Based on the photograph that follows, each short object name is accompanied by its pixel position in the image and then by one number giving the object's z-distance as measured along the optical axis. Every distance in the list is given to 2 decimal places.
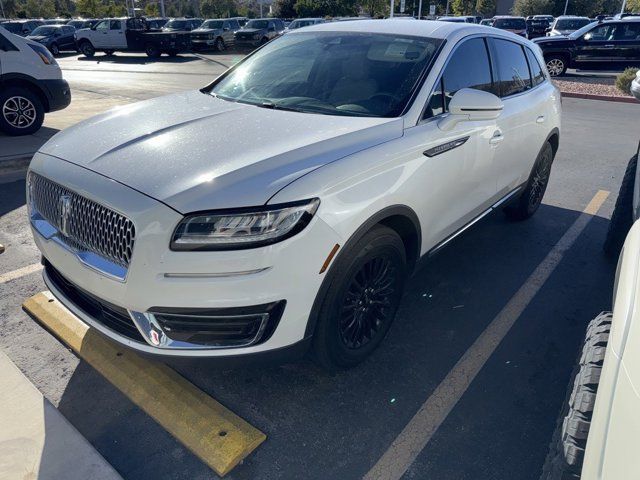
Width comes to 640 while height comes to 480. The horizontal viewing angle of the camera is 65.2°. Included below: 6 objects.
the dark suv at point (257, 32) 25.81
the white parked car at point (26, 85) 7.28
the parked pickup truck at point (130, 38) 24.80
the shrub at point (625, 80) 13.77
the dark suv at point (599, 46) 16.02
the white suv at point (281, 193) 2.10
